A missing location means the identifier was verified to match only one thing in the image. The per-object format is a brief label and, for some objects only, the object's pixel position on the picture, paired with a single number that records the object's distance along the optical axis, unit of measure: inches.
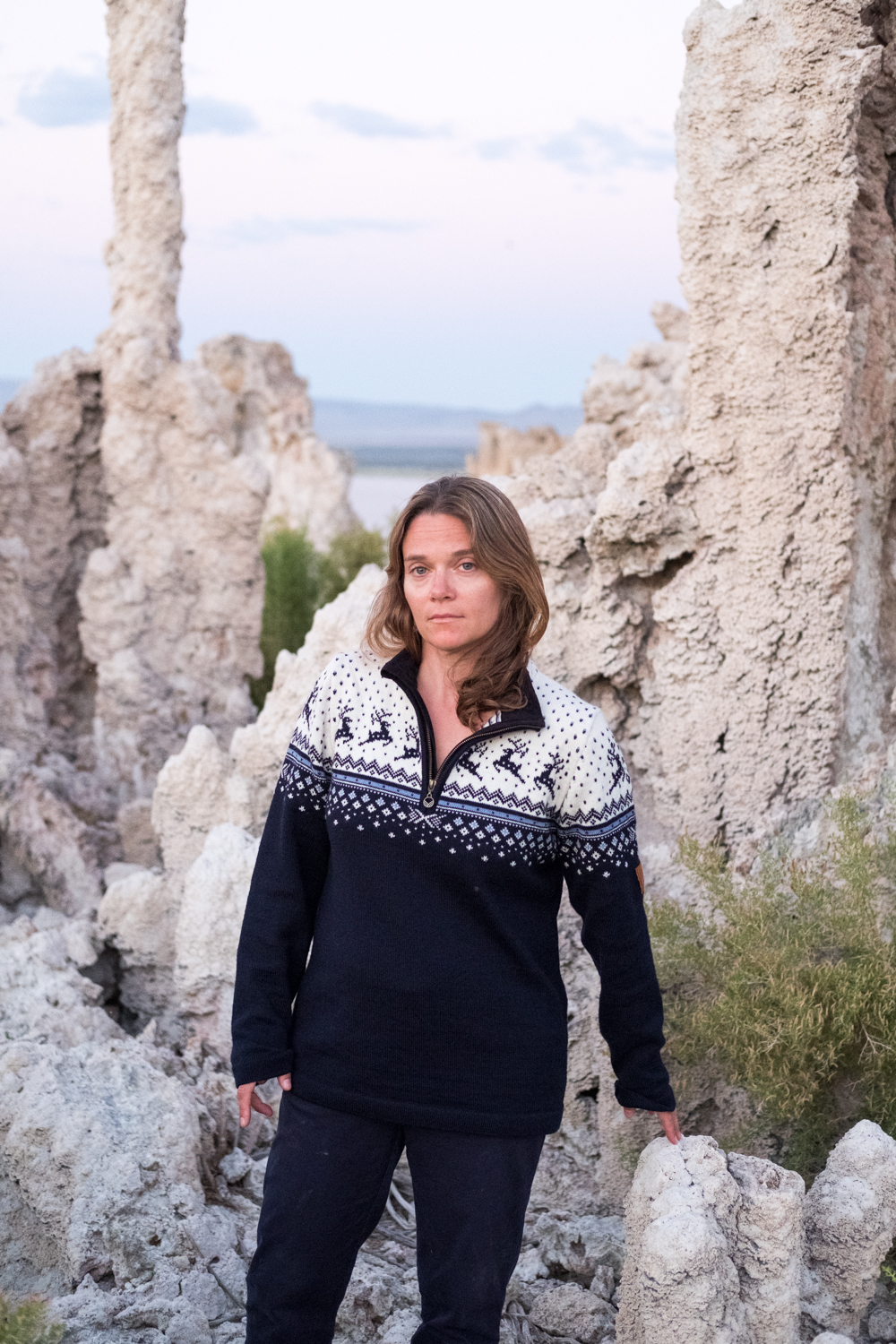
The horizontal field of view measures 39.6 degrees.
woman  84.5
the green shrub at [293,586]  364.5
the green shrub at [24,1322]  80.5
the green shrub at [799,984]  106.7
